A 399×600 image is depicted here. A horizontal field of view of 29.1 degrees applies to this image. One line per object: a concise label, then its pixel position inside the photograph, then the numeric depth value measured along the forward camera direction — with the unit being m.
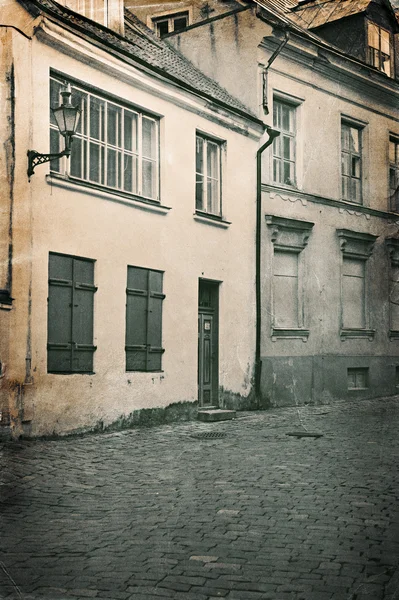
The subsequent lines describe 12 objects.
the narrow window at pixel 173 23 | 17.81
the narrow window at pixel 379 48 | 19.61
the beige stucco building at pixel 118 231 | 10.92
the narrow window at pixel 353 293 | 18.52
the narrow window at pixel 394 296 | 19.45
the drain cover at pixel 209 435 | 11.75
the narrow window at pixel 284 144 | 17.83
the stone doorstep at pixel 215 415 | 14.29
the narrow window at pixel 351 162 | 19.03
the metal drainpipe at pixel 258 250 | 16.59
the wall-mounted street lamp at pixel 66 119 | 10.46
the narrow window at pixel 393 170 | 19.70
